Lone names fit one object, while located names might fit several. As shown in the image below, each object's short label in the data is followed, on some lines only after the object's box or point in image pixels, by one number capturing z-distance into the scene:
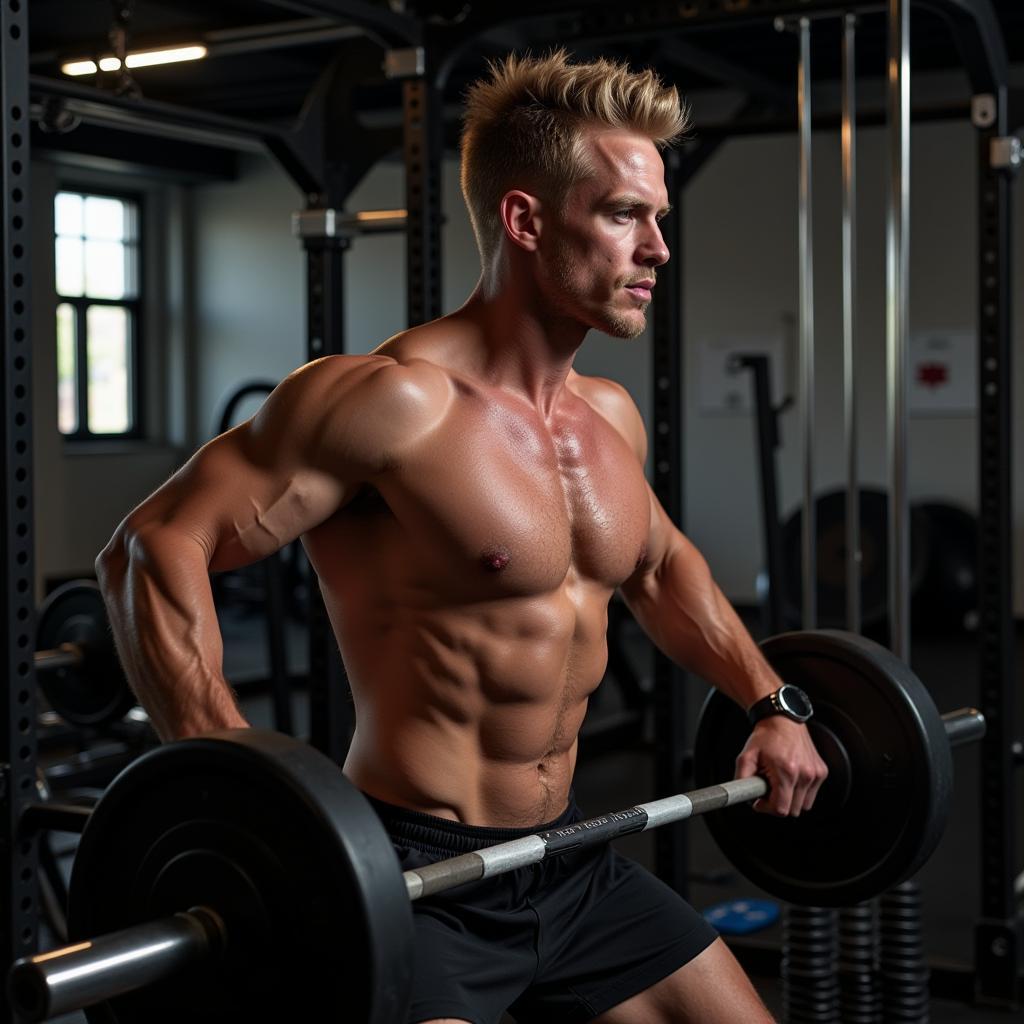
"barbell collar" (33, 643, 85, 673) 4.02
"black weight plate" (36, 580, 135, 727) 4.12
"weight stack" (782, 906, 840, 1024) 2.81
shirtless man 1.61
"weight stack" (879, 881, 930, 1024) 2.82
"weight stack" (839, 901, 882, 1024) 2.85
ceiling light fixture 3.31
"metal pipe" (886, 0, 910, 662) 2.50
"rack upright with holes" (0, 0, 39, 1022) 1.94
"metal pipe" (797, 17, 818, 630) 2.83
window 9.81
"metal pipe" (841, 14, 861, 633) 2.72
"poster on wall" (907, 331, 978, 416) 8.21
